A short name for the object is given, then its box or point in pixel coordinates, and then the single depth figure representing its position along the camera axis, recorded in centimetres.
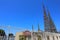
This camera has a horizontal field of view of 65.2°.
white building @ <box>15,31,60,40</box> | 917
